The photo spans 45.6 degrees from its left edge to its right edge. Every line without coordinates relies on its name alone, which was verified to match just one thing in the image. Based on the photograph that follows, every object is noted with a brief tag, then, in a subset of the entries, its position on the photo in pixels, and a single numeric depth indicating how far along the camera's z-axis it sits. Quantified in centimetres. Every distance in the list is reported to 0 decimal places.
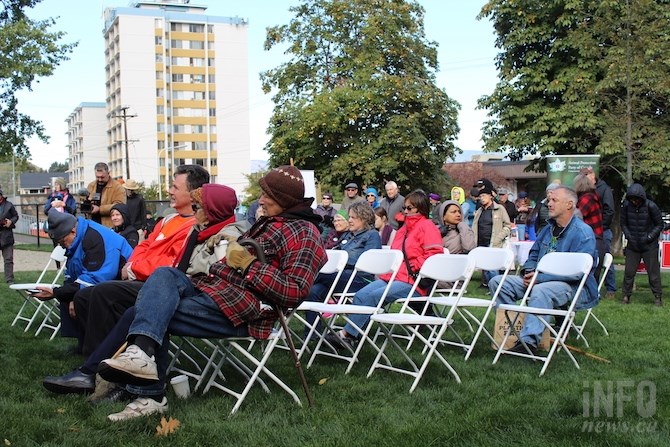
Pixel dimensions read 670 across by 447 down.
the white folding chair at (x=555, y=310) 568
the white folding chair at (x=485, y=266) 633
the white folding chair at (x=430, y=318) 516
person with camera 956
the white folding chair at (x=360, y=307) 558
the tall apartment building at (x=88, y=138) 10531
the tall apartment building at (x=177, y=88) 8781
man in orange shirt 505
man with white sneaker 414
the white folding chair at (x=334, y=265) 667
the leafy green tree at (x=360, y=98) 2948
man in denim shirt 616
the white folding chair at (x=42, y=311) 745
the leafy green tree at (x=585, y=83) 1652
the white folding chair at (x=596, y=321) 670
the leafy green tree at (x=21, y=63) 1905
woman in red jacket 644
